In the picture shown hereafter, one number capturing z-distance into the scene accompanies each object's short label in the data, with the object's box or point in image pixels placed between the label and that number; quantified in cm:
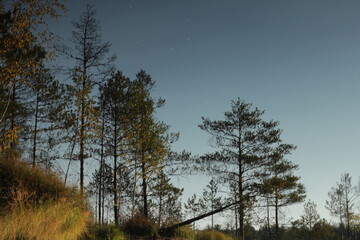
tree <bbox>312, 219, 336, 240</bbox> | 3756
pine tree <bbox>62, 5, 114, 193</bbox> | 1461
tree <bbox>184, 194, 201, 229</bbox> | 3975
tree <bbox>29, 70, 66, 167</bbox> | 1983
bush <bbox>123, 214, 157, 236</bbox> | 1394
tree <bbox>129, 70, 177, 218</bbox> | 1945
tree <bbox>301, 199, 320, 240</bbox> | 4039
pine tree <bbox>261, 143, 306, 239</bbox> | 2150
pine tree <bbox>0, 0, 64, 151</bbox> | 1211
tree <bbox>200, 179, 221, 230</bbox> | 3909
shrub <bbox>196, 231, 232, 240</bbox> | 1548
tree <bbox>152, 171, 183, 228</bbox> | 1516
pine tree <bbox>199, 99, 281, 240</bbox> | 2333
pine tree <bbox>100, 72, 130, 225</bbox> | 2044
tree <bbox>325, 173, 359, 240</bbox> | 3607
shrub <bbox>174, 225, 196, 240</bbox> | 1443
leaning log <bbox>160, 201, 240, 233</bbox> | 1457
